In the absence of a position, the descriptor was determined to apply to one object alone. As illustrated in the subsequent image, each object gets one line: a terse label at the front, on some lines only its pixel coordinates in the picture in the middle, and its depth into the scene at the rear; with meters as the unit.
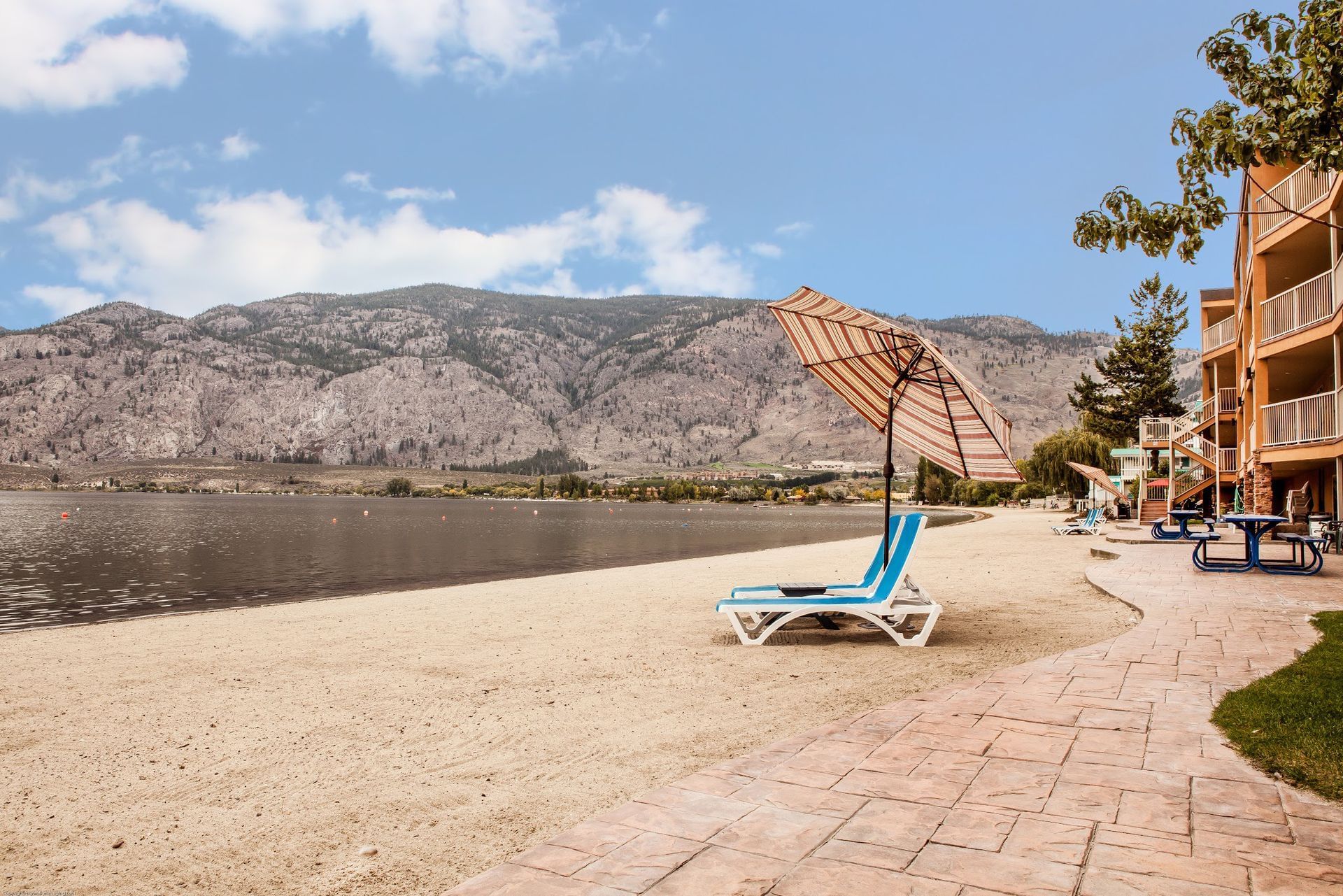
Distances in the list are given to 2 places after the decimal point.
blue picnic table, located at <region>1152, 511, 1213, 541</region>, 17.77
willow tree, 50.34
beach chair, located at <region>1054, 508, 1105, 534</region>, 25.28
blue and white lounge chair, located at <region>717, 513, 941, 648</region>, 7.23
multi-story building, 17.23
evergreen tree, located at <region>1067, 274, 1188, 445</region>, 38.72
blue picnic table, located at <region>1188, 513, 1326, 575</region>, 11.43
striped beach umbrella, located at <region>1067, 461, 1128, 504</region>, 31.03
